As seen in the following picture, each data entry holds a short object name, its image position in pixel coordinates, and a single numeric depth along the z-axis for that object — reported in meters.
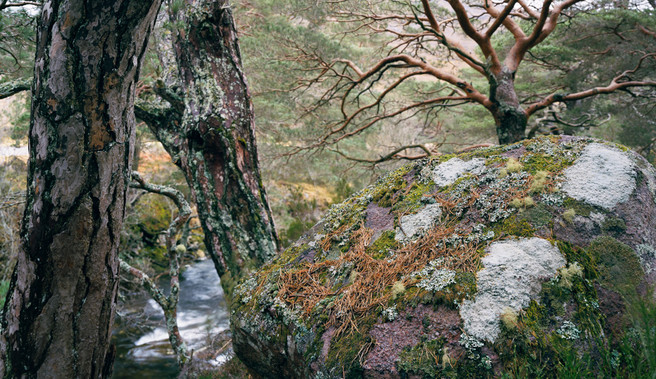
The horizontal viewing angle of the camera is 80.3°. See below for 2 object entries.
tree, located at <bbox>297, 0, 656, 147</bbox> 6.58
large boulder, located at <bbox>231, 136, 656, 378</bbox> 1.68
